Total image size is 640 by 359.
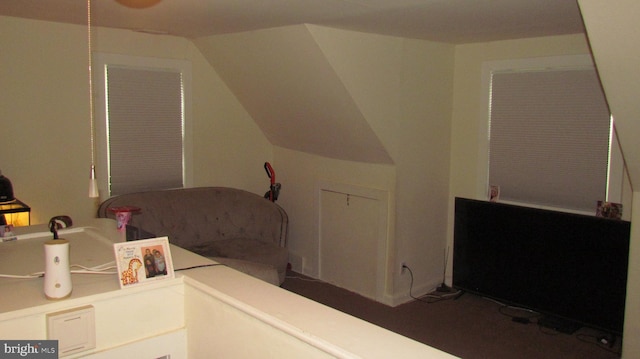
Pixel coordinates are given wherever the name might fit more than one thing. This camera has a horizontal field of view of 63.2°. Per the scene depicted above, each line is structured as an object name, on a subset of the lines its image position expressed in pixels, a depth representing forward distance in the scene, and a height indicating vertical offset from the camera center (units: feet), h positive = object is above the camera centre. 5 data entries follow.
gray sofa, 15.10 -2.57
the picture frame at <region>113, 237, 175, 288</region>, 5.41 -1.32
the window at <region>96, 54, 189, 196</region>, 15.30 +0.41
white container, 4.98 -1.30
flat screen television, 12.45 -3.12
